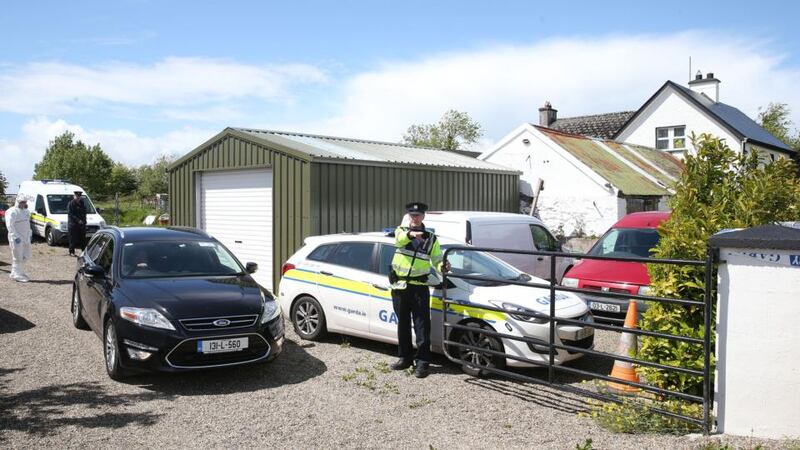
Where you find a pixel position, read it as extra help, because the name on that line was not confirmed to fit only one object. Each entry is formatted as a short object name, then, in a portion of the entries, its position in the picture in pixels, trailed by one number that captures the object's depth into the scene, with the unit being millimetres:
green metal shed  12227
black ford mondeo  6461
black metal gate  4906
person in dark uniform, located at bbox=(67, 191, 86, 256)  18000
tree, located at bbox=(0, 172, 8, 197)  44462
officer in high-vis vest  7129
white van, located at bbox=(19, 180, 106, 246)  21203
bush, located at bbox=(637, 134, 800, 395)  5434
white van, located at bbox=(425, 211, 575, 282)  10172
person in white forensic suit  13766
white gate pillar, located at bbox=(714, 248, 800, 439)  4500
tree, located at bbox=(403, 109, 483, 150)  48688
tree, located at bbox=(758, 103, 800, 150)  51219
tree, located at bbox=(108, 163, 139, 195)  62881
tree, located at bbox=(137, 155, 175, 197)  61078
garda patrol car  6941
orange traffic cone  6469
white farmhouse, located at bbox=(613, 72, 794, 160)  29172
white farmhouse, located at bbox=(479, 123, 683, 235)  16828
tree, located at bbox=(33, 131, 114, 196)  56781
